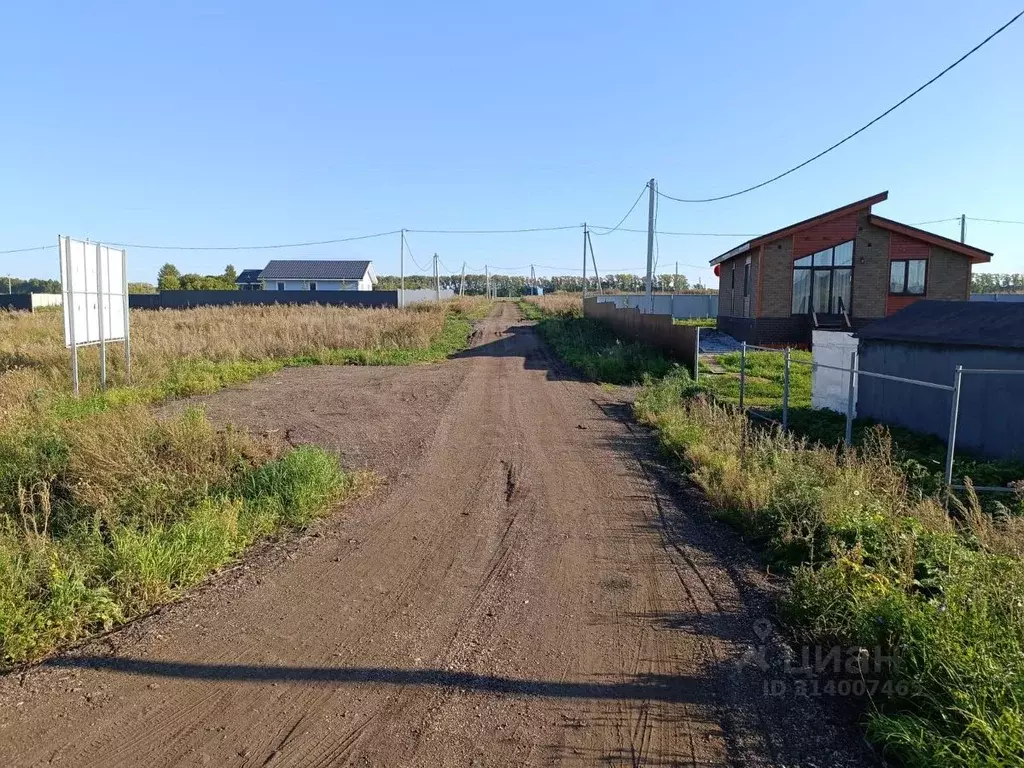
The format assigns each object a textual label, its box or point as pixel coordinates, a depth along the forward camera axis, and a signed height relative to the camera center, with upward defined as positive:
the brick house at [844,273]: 26.34 +2.32
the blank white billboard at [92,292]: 13.27 +0.59
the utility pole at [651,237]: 28.98 +3.96
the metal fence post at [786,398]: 10.48 -1.02
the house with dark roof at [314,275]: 82.06 +5.84
